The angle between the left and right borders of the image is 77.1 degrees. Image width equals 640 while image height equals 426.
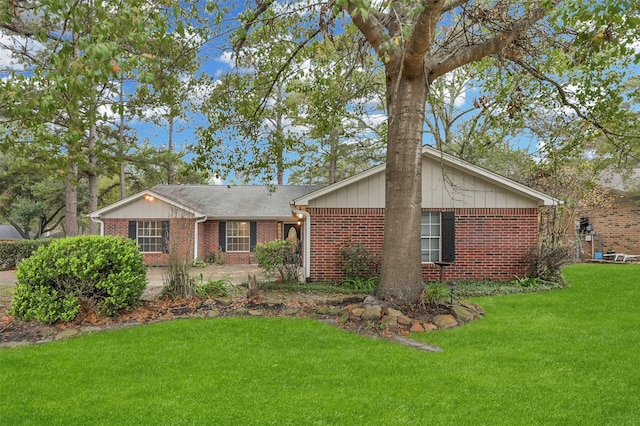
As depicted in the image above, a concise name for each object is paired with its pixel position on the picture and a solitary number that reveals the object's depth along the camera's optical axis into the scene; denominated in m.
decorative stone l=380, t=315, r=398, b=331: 6.03
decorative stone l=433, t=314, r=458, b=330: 6.16
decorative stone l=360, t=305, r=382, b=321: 6.29
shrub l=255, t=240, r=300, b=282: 11.13
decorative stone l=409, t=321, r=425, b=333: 5.98
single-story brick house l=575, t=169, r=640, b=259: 18.31
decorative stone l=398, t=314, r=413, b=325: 6.18
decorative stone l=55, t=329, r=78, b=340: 5.76
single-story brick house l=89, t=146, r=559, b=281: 10.84
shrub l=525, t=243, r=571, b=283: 10.45
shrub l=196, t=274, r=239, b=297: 8.28
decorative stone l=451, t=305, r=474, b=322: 6.50
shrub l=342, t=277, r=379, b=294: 9.96
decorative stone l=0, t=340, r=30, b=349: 5.39
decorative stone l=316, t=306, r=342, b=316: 6.94
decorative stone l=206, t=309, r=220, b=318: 6.85
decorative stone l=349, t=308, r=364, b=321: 6.41
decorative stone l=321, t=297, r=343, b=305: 7.71
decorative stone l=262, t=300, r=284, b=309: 7.50
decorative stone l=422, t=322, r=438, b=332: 6.04
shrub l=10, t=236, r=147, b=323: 6.32
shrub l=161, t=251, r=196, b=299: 7.94
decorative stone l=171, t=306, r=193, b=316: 7.05
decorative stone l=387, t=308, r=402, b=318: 6.31
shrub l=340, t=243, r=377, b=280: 10.71
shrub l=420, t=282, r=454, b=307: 6.95
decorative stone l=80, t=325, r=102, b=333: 6.02
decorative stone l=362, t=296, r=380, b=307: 6.85
